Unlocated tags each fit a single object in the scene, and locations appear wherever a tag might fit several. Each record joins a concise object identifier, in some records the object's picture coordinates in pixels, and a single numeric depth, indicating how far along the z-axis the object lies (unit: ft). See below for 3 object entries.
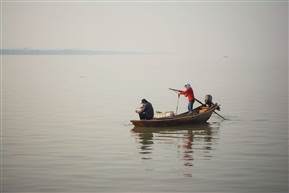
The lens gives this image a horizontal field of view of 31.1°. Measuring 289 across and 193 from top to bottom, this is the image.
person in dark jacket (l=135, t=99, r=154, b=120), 81.32
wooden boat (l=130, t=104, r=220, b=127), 80.89
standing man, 87.51
